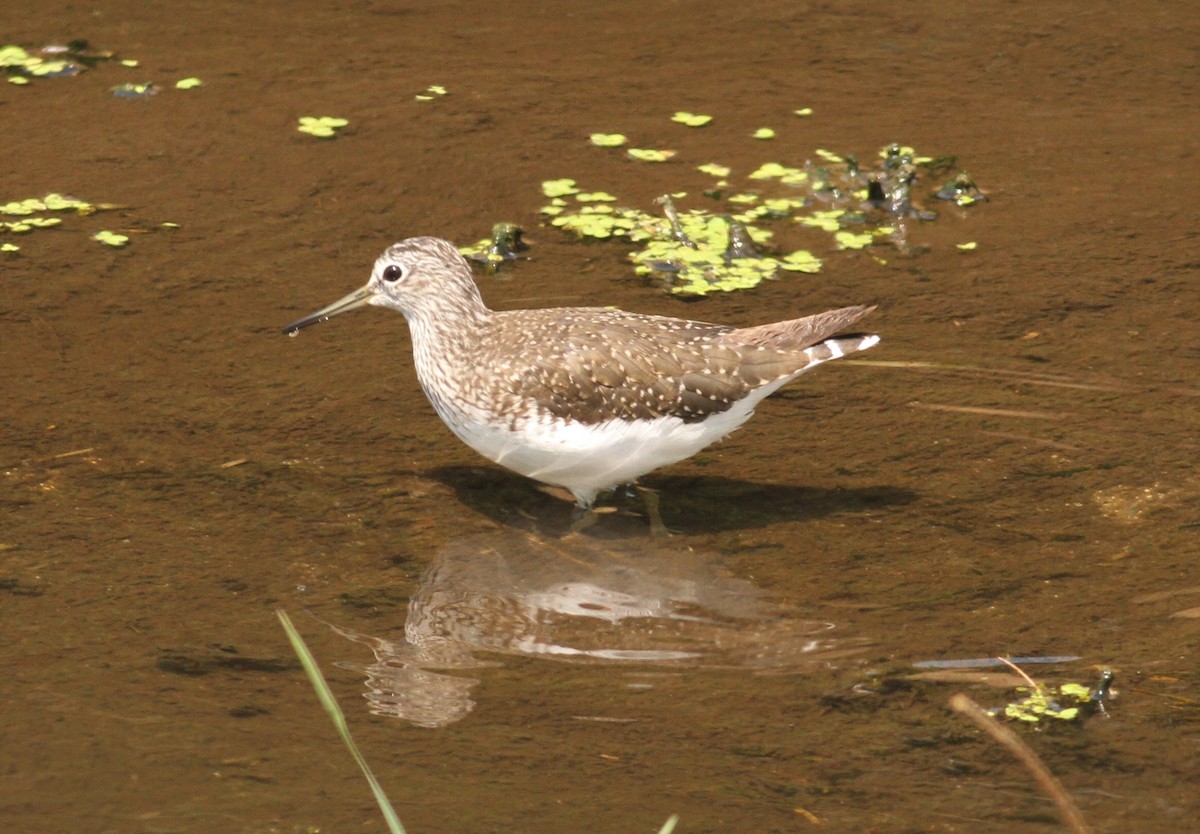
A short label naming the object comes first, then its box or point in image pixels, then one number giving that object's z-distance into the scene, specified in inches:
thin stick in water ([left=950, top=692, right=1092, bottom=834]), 378.6
